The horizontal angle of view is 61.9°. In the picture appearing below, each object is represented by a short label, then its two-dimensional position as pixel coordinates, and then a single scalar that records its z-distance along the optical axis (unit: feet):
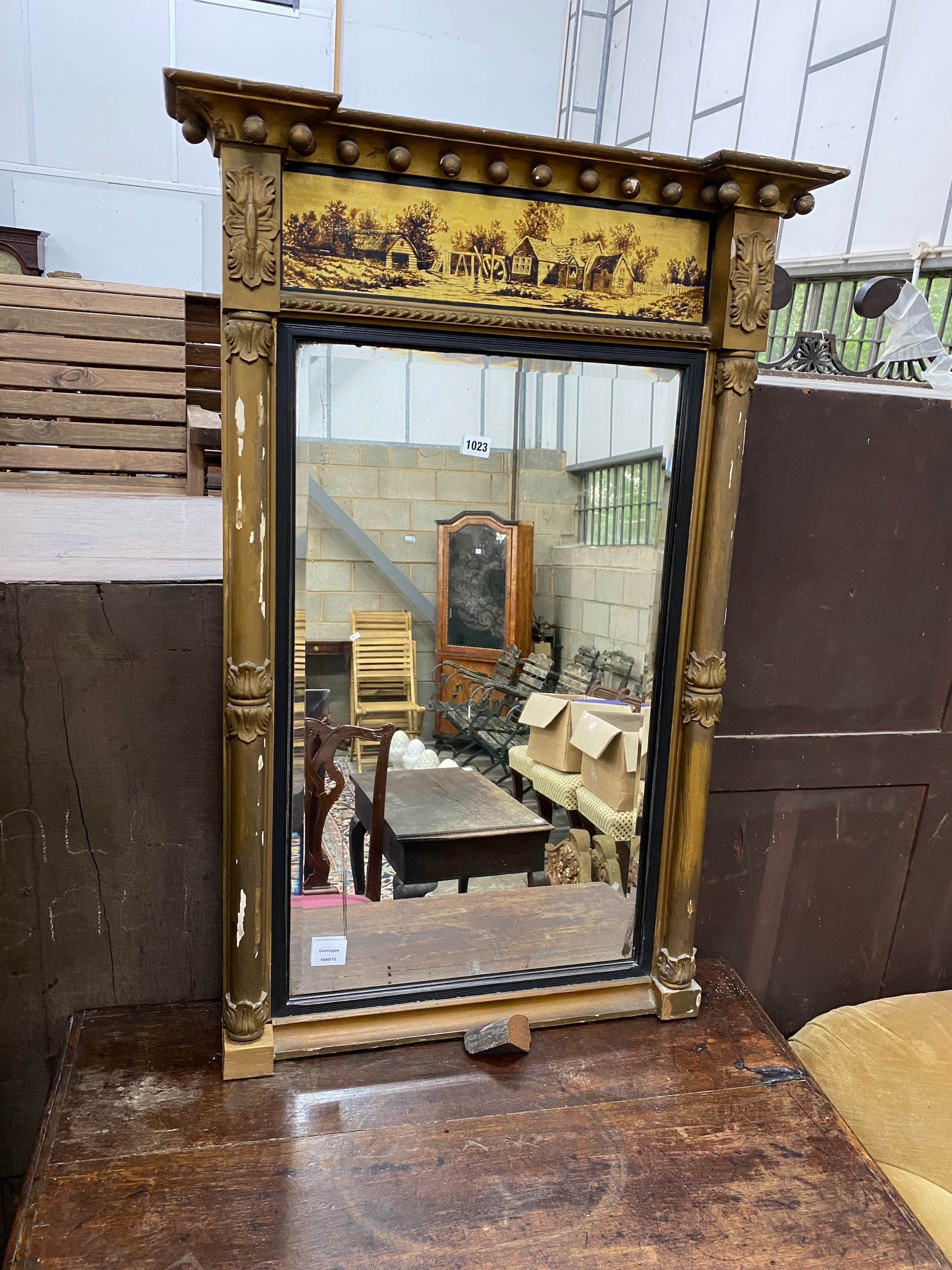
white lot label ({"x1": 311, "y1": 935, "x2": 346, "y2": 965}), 3.86
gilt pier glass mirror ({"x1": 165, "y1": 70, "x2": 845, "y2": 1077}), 3.03
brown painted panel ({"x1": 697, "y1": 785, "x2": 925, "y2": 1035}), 4.93
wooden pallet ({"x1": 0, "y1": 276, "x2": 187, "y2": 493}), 9.92
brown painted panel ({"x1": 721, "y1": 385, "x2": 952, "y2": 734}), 4.47
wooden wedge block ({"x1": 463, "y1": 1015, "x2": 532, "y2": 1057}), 3.74
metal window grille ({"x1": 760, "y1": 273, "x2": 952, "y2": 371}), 10.86
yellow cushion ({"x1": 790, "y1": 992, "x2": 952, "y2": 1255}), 4.13
